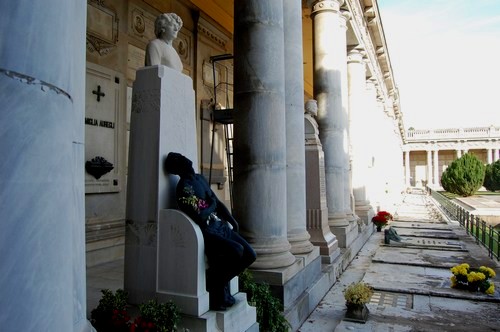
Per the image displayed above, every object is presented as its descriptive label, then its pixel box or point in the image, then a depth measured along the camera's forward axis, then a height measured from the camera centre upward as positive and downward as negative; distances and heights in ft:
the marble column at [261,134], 19.85 +2.00
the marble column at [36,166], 4.67 +0.09
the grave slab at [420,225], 60.08 -8.05
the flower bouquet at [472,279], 25.84 -6.97
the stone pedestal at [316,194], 28.91 -1.55
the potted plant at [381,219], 50.94 -5.77
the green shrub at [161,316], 11.85 -4.29
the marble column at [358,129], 51.24 +5.79
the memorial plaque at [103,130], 26.50 +3.05
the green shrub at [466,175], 158.51 -0.49
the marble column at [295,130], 23.57 +2.65
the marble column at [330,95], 35.32 +7.11
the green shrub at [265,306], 16.34 -5.52
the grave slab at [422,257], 34.91 -7.85
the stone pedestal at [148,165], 13.39 +0.30
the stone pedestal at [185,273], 12.71 -3.24
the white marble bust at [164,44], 14.17 +4.68
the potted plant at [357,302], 20.39 -6.58
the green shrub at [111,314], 11.79 -4.32
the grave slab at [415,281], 25.54 -7.75
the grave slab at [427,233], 50.96 -7.96
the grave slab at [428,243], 42.58 -7.87
